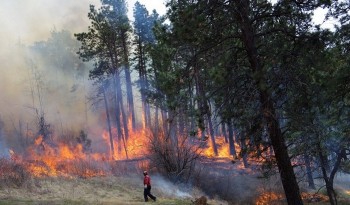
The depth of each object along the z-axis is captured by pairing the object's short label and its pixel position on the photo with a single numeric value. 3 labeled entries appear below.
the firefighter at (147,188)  19.11
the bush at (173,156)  24.72
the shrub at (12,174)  19.73
